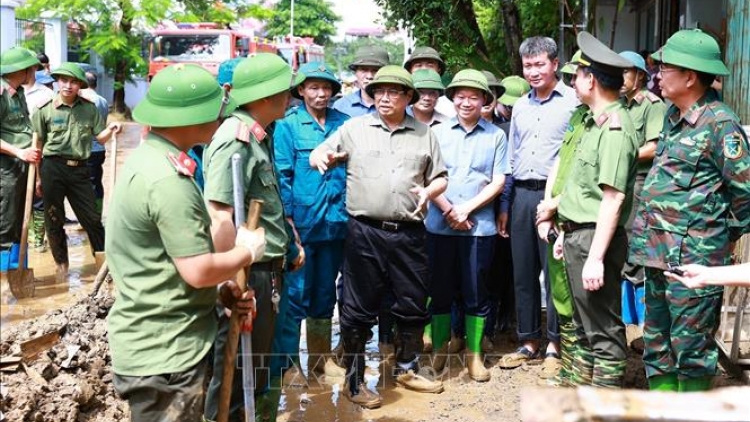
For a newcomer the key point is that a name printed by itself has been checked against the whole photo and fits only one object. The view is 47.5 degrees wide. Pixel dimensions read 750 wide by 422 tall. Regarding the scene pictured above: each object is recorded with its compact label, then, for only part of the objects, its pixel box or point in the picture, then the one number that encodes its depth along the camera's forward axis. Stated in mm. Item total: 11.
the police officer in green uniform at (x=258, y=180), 3920
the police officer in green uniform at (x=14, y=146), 7105
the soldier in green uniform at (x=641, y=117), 5406
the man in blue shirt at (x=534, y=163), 5832
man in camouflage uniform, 3994
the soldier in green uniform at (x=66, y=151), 7957
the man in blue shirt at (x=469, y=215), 5879
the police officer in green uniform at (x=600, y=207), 4398
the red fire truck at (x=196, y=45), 26359
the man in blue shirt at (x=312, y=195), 5539
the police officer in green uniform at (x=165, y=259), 3021
